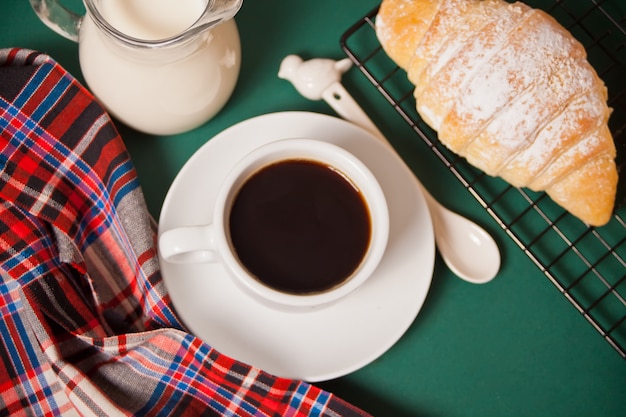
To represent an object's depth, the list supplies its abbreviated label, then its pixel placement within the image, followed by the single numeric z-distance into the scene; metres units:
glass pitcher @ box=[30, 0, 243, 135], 0.63
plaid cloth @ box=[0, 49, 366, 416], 0.69
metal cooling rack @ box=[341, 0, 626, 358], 0.72
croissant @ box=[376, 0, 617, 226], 0.67
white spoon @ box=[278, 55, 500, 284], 0.73
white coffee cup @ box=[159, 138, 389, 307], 0.65
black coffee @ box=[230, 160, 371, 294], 0.67
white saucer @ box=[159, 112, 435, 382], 0.69
